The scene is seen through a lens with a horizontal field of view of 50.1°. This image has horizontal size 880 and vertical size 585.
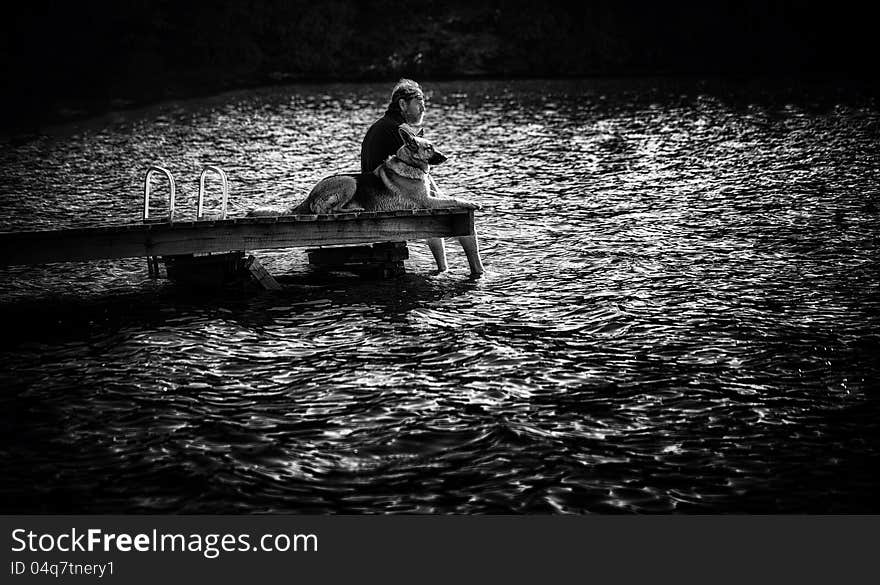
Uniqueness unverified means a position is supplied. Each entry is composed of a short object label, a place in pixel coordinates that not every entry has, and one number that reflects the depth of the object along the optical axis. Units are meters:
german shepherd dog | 10.24
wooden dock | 9.35
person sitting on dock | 10.33
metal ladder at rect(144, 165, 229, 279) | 10.45
